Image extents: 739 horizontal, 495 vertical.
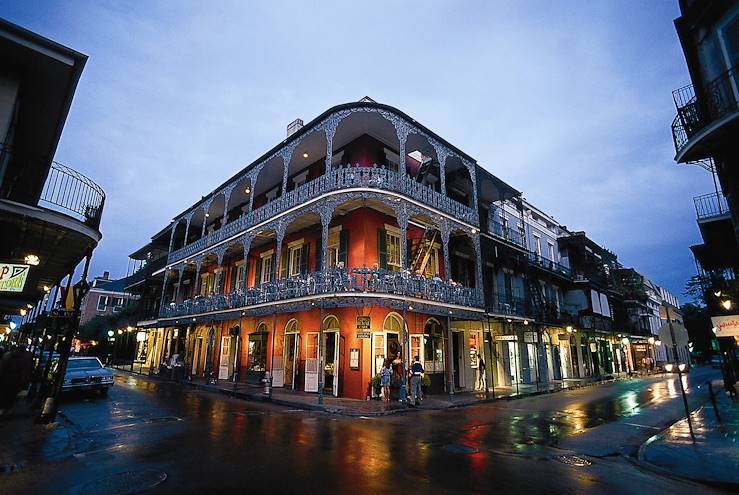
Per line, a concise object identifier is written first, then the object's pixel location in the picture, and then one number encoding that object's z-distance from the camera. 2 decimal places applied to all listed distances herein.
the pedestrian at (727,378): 15.79
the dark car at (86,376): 13.90
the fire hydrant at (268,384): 14.84
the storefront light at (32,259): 9.58
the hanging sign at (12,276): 8.14
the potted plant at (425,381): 15.00
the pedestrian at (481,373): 19.11
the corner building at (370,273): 15.16
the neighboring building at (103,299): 51.81
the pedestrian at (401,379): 13.73
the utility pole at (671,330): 8.43
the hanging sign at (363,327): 14.62
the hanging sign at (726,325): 11.21
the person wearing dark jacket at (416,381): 13.72
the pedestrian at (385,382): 14.10
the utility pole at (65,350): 9.44
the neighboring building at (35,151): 8.06
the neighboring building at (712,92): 8.15
